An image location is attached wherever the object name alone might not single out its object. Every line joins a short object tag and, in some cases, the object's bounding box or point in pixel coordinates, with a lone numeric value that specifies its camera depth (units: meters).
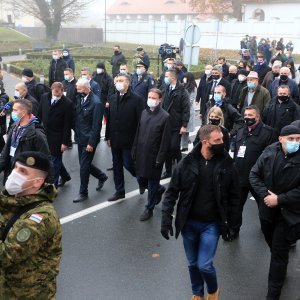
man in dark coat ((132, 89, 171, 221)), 4.76
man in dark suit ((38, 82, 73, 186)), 5.39
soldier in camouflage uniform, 2.05
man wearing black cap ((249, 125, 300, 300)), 3.32
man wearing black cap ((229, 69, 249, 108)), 7.37
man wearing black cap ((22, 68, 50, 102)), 6.76
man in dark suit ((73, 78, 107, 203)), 5.27
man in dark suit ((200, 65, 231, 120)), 7.55
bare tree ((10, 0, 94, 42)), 34.74
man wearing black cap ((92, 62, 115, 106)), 8.77
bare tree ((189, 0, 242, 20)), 39.59
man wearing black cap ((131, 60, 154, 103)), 7.74
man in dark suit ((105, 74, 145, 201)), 5.23
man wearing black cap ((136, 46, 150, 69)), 11.83
